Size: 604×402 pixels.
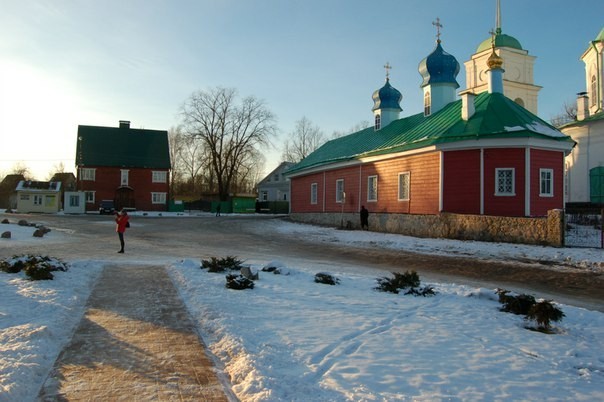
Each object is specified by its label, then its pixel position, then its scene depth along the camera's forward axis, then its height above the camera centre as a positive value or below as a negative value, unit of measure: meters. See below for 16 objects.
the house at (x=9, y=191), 67.42 +2.23
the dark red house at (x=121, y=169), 55.88 +4.56
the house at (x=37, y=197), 57.22 +1.02
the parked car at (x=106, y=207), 50.44 -0.01
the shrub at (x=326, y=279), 9.73 -1.39
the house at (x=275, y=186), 70.25 +3.61
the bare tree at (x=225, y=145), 62.75 +8.59
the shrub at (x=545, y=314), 6.61 -1.38
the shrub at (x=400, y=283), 9.07 -1.35
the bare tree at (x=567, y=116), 54.96 +12.13
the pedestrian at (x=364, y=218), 25.97 -0.33
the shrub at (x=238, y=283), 9.07 -1.41
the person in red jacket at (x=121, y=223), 16.35 -0.54
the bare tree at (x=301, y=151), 81.81 +10.29
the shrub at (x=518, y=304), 7.32 -1.39
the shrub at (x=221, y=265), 11.20 -1.33
